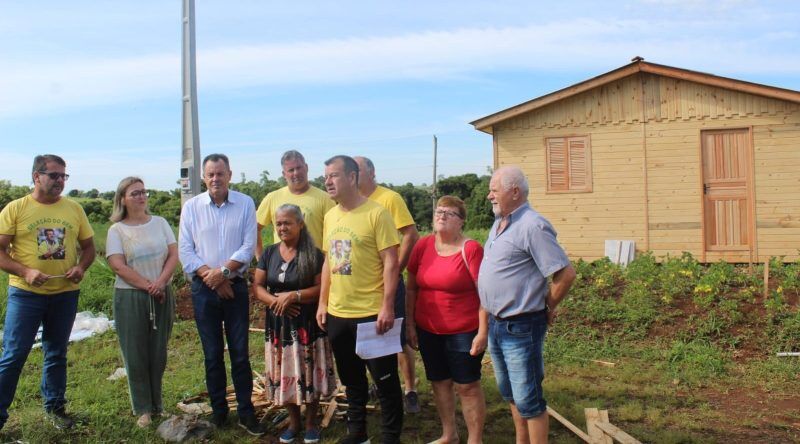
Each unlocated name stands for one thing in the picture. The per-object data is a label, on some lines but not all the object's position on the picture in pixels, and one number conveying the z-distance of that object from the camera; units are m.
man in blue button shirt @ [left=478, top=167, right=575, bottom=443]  3.74
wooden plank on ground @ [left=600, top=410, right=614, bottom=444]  4.48
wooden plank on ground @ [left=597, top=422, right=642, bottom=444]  4.36
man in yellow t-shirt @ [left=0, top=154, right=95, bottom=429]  4.78
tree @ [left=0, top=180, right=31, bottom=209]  15.15
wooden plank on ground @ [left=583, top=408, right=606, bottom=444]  4.53
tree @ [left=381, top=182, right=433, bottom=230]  25.53
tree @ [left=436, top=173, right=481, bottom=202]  27.91
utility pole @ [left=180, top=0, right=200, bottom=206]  9.70
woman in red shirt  4.18
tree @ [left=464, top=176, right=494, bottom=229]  24.50
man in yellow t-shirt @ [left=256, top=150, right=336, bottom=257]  5.12
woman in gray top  4.98
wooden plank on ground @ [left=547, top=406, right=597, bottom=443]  4.61
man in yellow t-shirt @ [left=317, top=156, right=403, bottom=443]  4.26
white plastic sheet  8.55
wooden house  10.99
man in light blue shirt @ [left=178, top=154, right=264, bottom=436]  4.86
